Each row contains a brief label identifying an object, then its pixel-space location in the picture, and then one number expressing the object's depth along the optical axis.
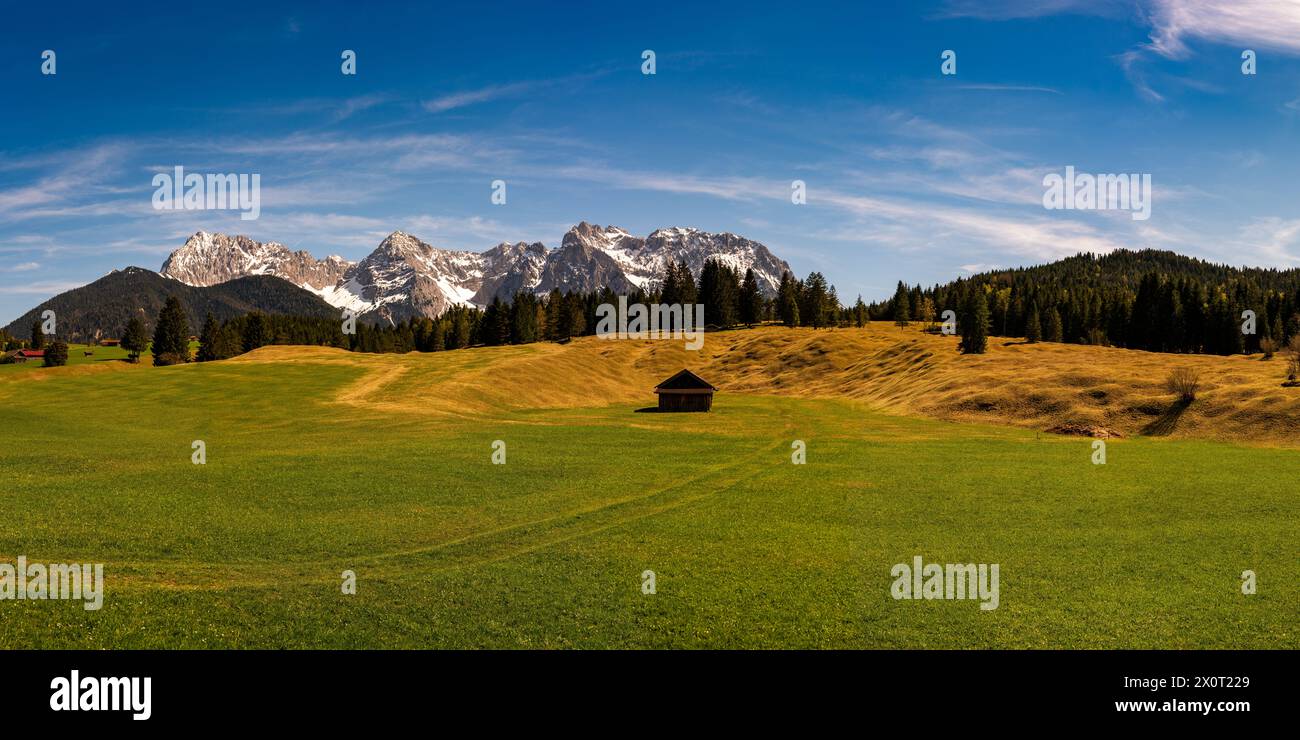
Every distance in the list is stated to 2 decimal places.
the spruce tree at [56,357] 163.88
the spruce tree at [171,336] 144.00
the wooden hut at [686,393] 88.12
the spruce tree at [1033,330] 137.12
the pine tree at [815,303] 173.00
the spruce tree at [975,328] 117.56
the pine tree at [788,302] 174.75
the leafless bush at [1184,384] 70.38
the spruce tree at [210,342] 153.66
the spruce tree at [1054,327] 151.12
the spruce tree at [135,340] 171.00
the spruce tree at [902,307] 187.50
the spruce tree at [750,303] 180.88
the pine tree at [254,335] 177.12
